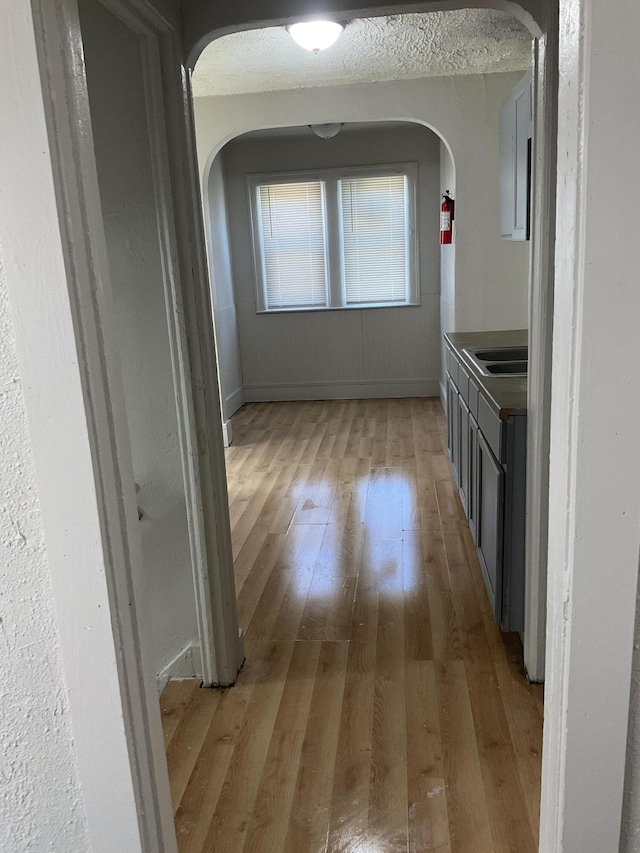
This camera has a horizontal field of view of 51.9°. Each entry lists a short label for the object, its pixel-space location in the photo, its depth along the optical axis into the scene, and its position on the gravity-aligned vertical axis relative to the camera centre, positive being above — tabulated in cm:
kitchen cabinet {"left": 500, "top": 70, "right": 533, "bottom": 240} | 273 +43
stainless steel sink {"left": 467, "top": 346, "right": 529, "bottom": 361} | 364 -52
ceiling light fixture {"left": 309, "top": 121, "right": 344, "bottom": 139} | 535 +109
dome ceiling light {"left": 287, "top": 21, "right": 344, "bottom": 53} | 304 +106
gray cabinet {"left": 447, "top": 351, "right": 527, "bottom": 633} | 229 -90
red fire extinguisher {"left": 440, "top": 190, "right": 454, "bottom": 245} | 490 +31
